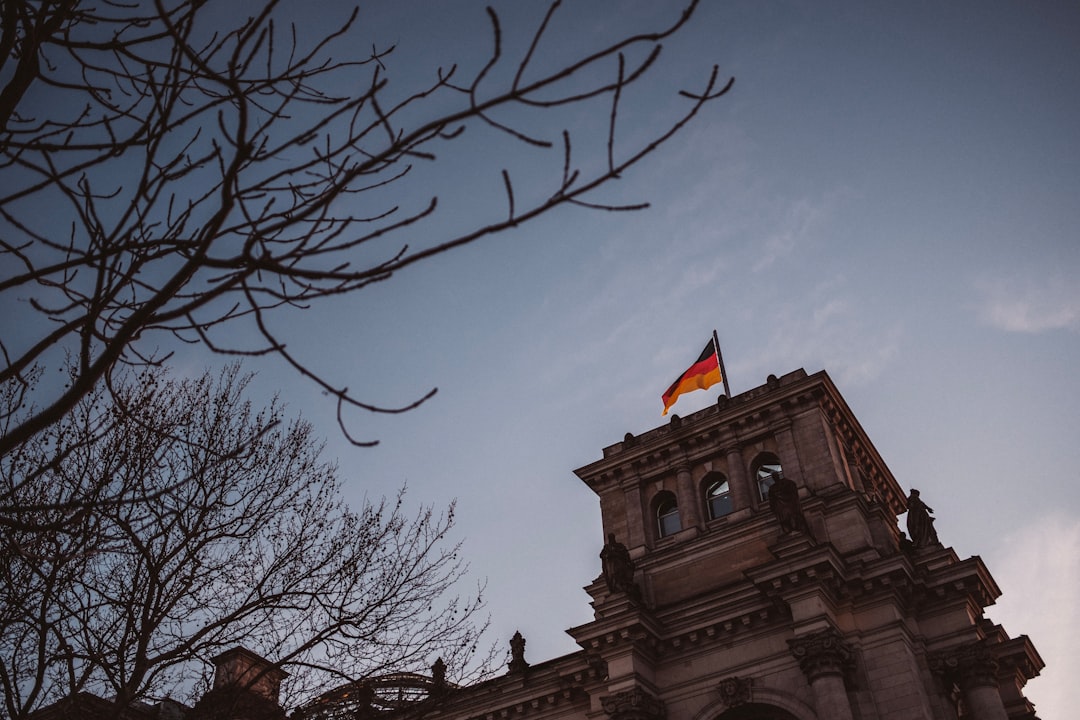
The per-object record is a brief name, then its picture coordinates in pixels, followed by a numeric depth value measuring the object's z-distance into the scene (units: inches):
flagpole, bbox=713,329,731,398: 1198.3
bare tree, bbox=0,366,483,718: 439.8
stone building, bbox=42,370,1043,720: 828.6
